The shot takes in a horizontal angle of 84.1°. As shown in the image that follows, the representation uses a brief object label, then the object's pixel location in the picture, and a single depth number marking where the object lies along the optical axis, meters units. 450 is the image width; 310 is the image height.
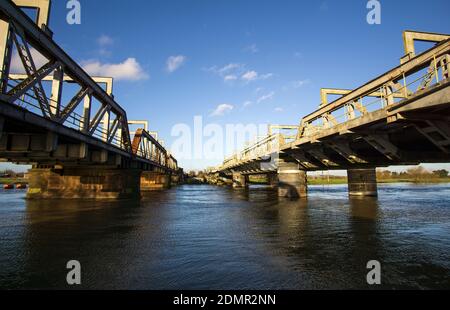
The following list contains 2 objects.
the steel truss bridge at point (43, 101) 12.21
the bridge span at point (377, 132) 13.25
